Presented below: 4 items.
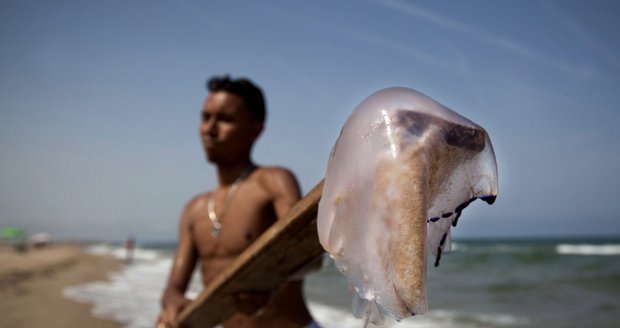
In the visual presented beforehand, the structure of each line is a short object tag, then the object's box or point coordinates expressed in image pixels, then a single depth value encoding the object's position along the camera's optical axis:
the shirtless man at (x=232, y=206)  2.45
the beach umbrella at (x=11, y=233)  31.44
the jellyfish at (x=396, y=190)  0.74
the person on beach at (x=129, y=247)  28.81
